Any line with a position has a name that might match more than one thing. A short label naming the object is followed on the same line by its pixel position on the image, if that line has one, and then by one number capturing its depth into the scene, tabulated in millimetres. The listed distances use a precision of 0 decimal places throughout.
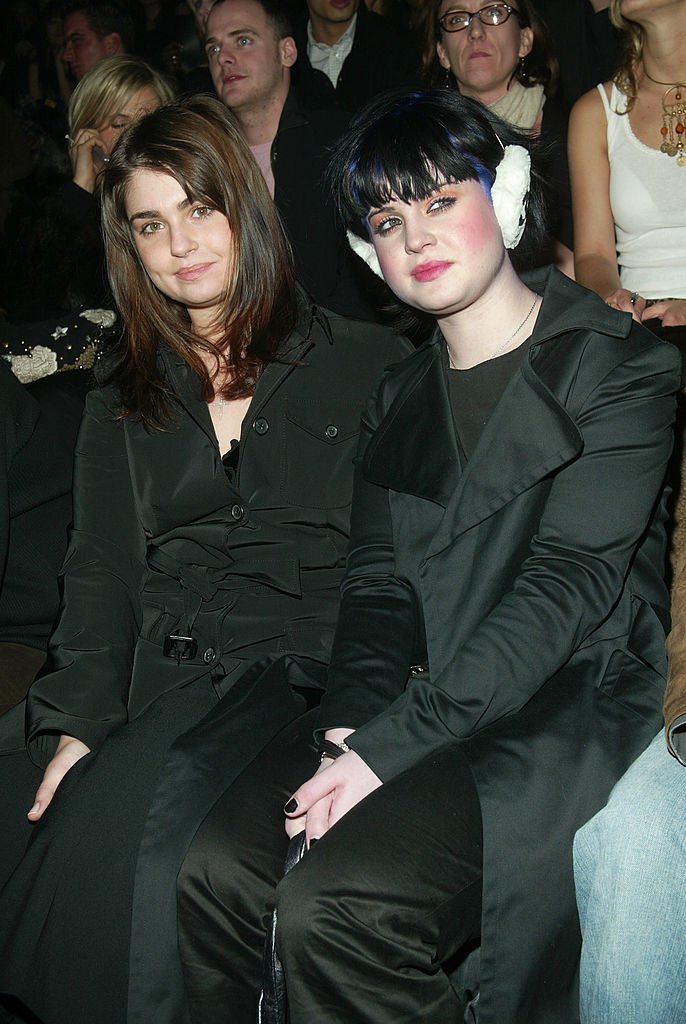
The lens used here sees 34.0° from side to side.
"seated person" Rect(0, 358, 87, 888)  2287
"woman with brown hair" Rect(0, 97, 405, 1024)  1947
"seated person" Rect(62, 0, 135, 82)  4473
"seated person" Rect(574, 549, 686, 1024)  1445
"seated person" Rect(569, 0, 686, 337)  2750
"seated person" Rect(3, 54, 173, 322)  3471
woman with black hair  1511
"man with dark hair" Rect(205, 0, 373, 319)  3299
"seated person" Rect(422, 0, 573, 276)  3154
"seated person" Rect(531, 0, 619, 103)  3426
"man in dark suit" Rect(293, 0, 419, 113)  3855
